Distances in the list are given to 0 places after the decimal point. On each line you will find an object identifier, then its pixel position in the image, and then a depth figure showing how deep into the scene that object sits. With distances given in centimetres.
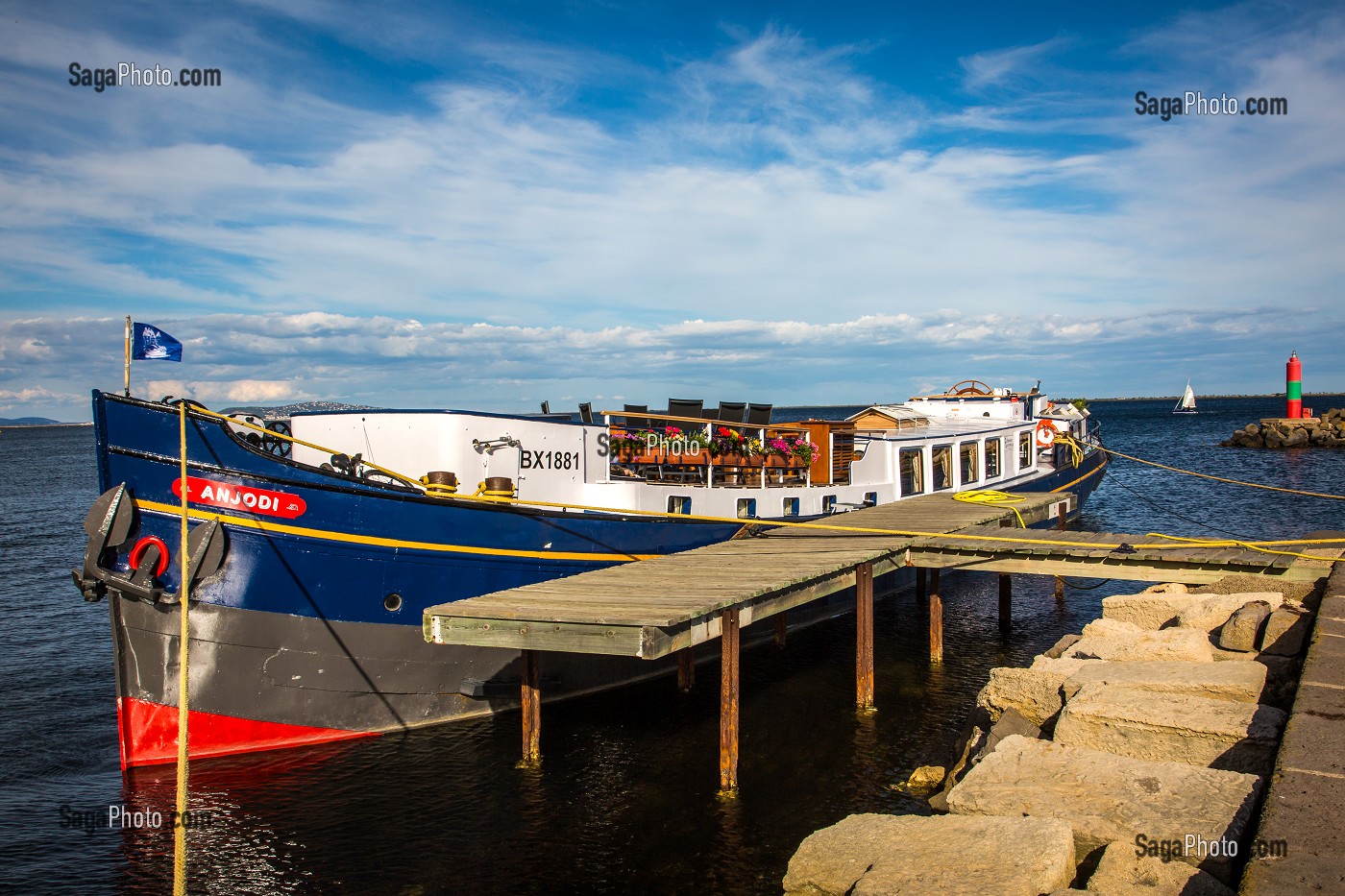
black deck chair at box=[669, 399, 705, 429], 2044
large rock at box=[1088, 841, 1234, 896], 690
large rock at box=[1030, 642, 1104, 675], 1256
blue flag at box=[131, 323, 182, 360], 1151
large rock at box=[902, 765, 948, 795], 1253
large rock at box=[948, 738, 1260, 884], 783
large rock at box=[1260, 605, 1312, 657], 1202
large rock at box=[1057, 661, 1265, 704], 1045
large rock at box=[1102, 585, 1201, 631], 1551
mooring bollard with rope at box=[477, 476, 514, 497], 1470
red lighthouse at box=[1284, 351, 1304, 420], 7231
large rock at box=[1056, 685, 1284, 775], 910
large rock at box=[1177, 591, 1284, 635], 1385
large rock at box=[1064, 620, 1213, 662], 1237
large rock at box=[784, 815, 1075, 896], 746
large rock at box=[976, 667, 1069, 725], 1198
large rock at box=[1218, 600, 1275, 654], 1255
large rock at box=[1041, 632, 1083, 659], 1557
